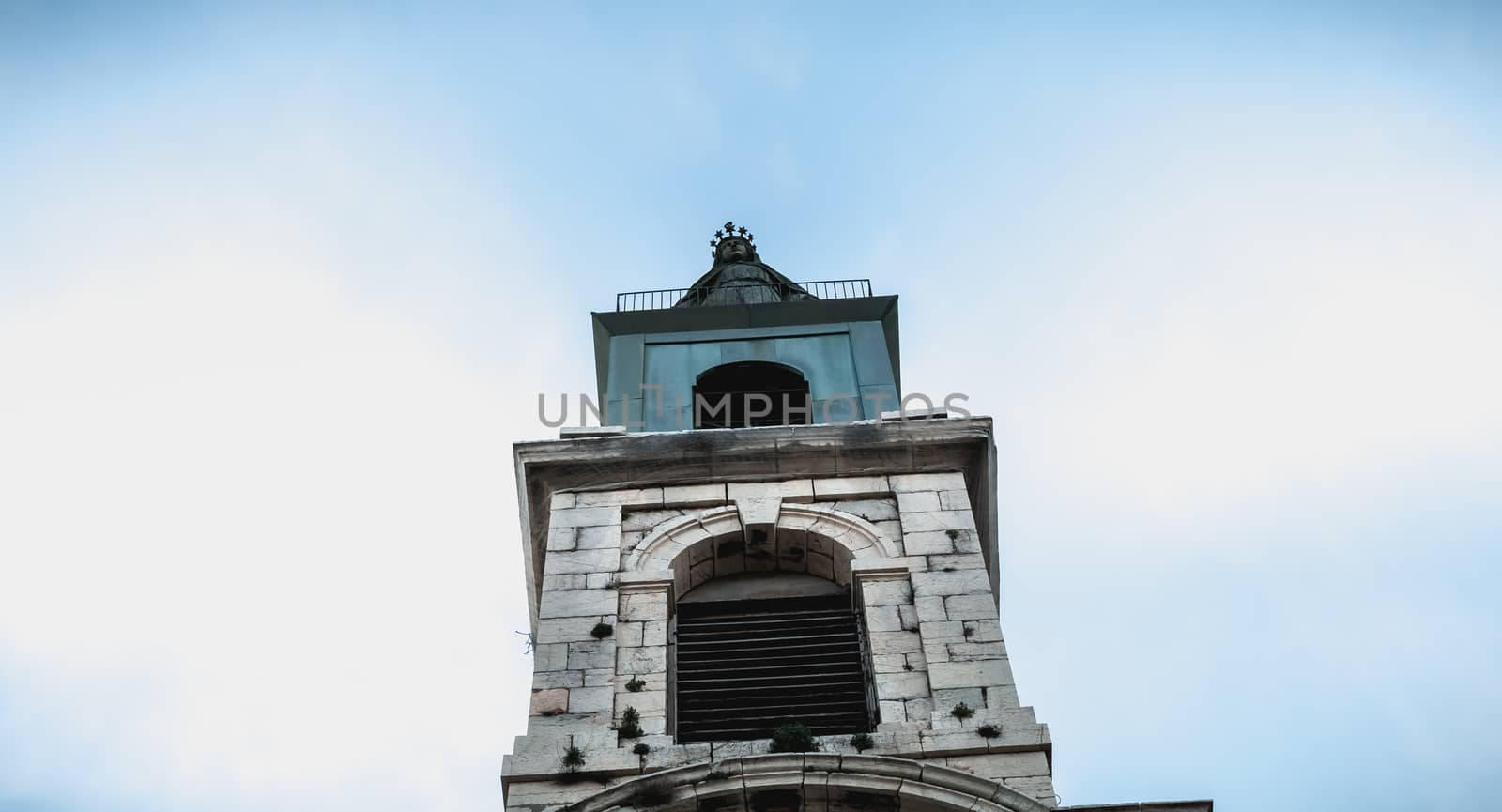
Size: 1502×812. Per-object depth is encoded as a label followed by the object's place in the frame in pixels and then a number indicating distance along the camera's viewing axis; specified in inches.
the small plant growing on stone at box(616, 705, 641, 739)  569.9
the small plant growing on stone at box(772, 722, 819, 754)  550.9
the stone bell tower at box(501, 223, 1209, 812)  542.6
